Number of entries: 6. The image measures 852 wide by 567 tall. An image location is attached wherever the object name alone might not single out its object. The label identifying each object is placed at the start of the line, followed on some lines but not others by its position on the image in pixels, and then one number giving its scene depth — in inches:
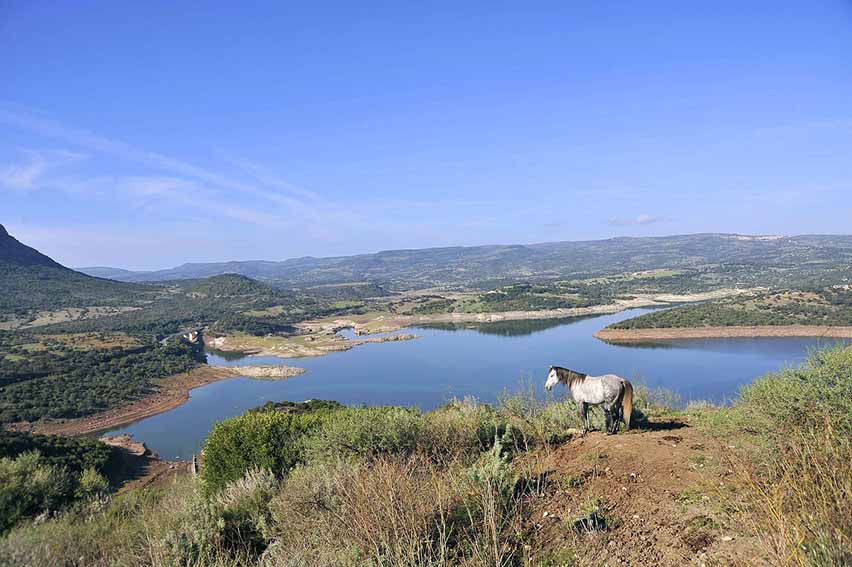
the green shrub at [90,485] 567.0
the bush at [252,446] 350.6
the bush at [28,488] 447.5
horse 309.4
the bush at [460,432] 287.3
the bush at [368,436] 294.8
